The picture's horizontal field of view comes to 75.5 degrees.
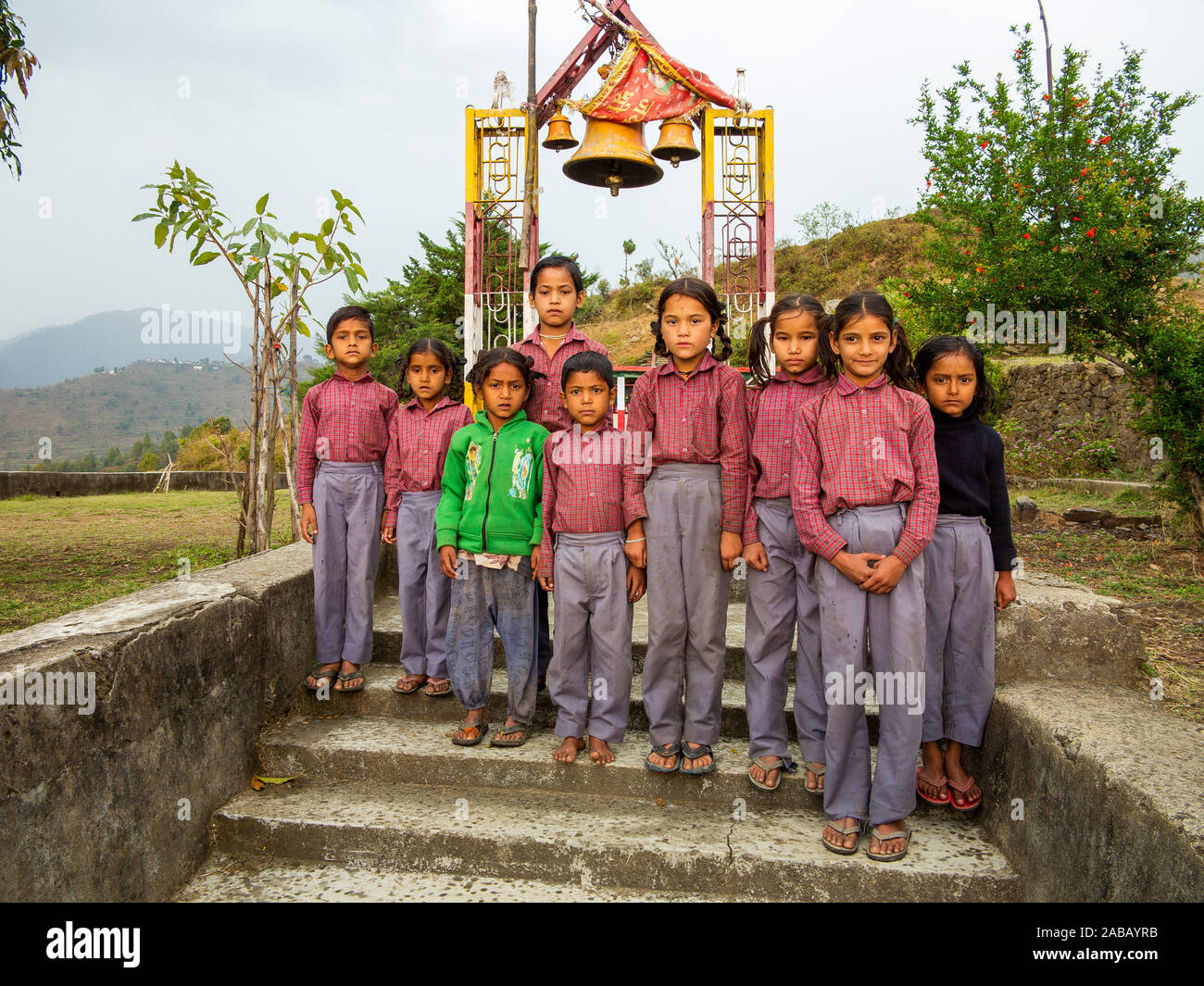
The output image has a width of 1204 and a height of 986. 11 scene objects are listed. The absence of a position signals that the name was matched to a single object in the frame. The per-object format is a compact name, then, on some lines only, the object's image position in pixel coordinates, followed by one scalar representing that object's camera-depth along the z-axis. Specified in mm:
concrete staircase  2475
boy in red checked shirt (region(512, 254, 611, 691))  3318
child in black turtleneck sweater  2680
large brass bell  5703
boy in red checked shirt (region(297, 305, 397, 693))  3512
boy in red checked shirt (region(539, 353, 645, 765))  2963
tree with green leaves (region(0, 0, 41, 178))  5066
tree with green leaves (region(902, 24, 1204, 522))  5859
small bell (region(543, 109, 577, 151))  6090
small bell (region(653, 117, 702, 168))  5965
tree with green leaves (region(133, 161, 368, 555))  4578
